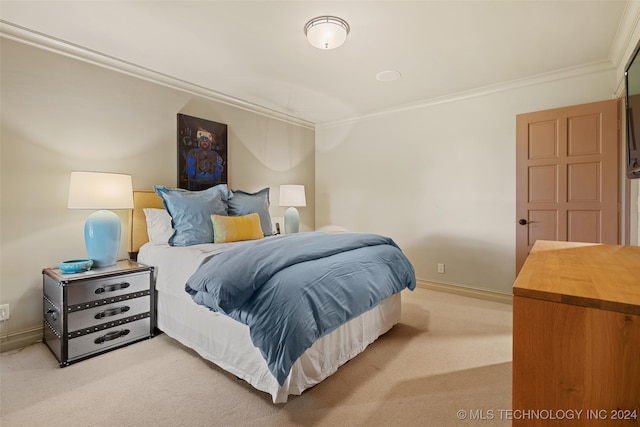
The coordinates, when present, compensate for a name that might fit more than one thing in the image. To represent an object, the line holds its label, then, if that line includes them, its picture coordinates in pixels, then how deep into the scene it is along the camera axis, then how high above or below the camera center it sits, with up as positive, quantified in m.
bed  1.75 -0.83
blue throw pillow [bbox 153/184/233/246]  2.67 -0.01
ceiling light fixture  2.15 +1.32
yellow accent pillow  2.76 -0.16
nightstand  2.10 -0.74
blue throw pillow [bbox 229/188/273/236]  3.17 +0.06
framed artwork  3.31 +0.68
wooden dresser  0.70 -0.35
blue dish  2.22 -0.41
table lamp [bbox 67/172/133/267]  2.28 +0.06
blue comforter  1.55 -0.45
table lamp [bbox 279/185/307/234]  4.02 +0.14
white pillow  2.83 -0.14
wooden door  2.77 +0.36
